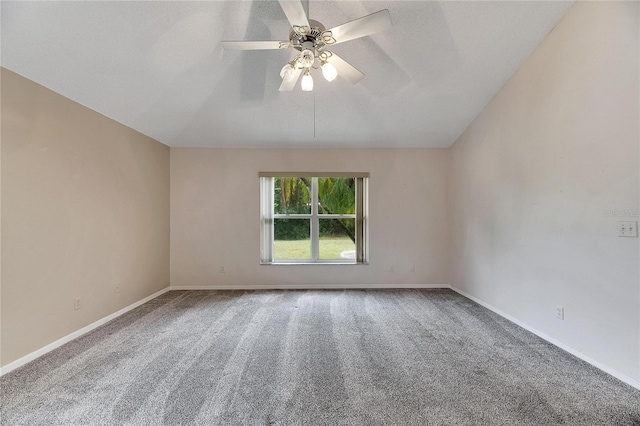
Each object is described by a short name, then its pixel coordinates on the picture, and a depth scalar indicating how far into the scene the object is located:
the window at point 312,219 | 4.78
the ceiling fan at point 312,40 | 1.78
